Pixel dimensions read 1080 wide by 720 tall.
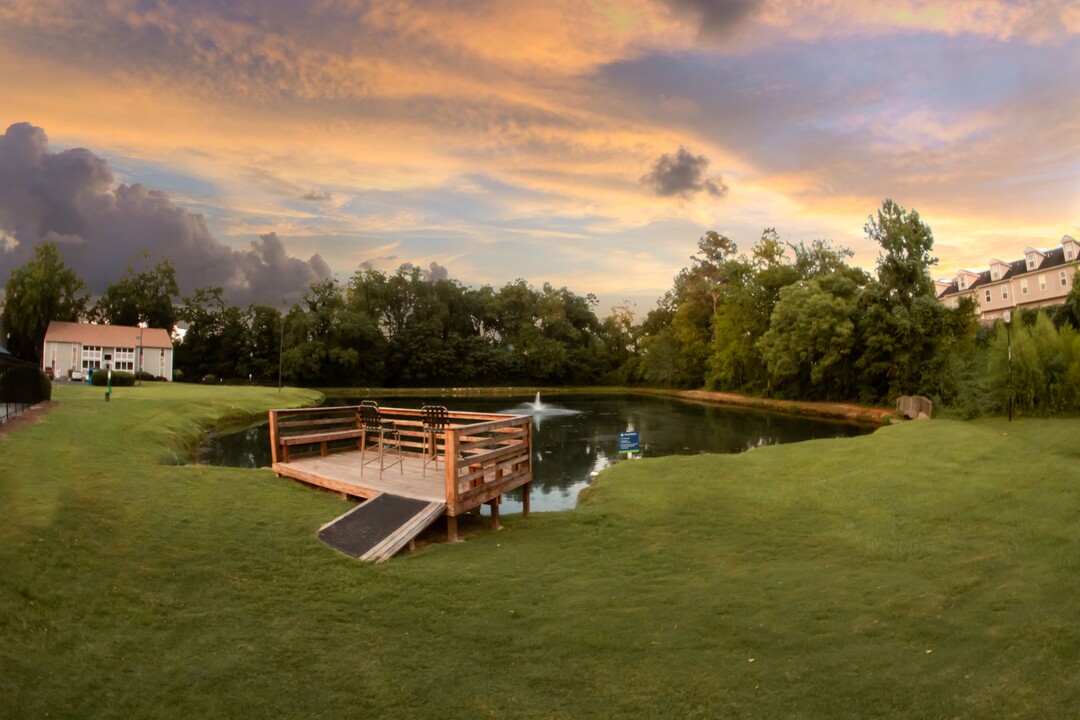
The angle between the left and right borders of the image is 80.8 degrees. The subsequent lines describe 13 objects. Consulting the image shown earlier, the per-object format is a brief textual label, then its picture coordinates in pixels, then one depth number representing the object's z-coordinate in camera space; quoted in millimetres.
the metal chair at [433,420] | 10852
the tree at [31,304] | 57094
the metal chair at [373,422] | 11734
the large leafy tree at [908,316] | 34750
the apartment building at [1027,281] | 48938
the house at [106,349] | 55250
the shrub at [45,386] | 22094
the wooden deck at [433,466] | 8938
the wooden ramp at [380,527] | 7677
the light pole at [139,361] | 54088
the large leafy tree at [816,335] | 38938
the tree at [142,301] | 70750
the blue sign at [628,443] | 17219
